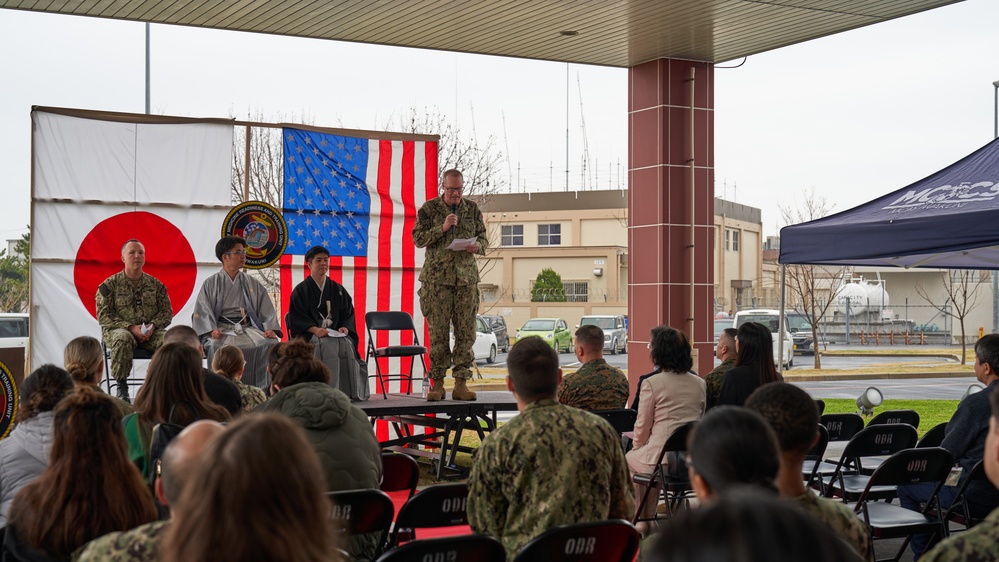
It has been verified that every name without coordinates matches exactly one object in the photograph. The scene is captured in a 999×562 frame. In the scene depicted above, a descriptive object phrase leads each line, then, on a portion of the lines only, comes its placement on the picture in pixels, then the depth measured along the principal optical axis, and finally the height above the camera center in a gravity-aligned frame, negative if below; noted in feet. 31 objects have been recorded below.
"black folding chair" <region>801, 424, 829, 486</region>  18.75 -3.28
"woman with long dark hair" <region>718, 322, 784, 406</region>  18.80 -1.35
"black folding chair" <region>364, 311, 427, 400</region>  30.96 -1.06
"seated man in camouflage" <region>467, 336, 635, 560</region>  11.31 -1.97
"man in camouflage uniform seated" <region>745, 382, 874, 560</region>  8.75 -1.42
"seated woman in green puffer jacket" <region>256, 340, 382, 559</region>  13.76 -1.94
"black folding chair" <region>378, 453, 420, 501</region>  15.87 -2.89
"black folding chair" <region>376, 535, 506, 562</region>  9.39 -2.49
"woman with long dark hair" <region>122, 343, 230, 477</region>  13.74 -1.35
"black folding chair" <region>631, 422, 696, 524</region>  18.70 -3.66
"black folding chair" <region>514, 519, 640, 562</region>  10.02 -2.61
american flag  34.17 +3.21
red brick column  35.12 +3.51
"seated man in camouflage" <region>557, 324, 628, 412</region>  21.79 -1.95
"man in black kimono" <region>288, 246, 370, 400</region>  28.14 -0.73
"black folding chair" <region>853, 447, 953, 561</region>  15.61 -3.25
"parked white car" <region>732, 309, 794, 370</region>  87.11 -1.81
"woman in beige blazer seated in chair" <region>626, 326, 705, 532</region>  19.43 -1.97
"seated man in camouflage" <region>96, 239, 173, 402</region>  27.40 -0.40
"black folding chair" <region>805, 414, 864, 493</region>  20.90 -2.75
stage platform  27.20 -3.70
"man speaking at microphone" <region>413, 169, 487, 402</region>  28.07 +0.51
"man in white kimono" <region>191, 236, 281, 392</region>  28.22 -0.47
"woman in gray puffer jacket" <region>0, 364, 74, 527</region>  12.03 -1.85
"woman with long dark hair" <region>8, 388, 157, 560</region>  9.29 -1.87
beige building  147.02 +7.33
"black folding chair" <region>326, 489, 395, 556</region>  11.62 -2.62
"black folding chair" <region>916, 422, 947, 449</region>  20.01 -2.86
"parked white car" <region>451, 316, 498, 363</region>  92.79 -4.36
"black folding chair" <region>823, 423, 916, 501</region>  17.81 -2.78
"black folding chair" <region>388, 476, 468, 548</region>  12.24 -2.70
